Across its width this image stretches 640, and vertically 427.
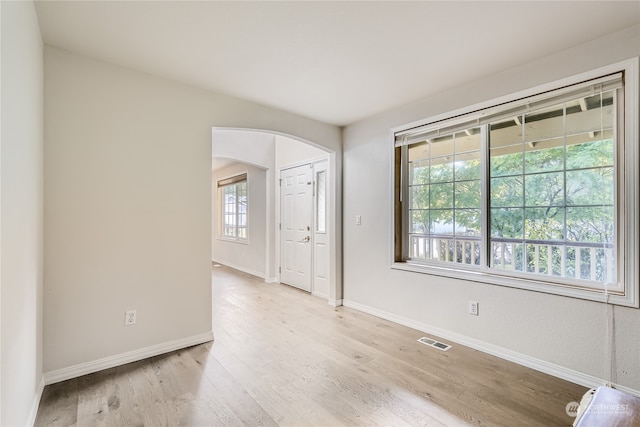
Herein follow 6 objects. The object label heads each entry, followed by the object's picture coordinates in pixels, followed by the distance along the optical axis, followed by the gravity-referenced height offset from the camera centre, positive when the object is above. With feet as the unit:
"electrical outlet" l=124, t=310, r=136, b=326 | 8.17 -2.80
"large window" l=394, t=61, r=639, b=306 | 6.94 +0.57
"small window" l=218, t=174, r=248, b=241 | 22.09 +0.40
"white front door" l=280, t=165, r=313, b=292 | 15.99 -0.72
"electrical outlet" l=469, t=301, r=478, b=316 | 9.13 -2.84
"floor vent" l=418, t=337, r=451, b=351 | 9.20 -4.02
